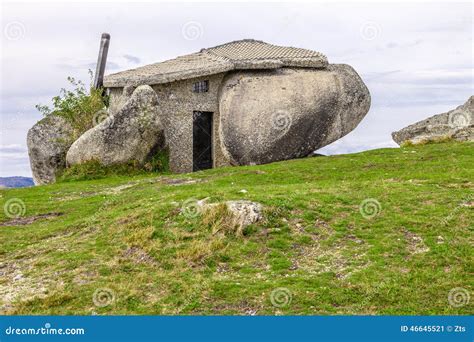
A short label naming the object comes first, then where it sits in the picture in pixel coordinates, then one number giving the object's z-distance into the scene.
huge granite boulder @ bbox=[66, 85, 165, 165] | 35.69
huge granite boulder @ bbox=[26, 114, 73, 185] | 41.22
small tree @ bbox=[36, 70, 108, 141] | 41.19
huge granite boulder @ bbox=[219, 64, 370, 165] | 37.06
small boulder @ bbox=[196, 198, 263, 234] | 18.47
